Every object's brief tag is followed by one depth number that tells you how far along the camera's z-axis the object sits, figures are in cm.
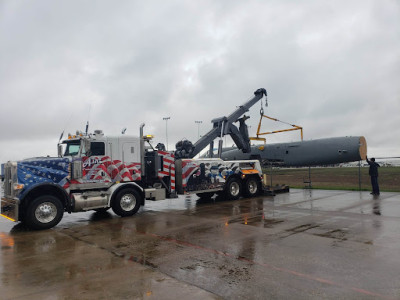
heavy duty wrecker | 958
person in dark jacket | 1545
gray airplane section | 3619
